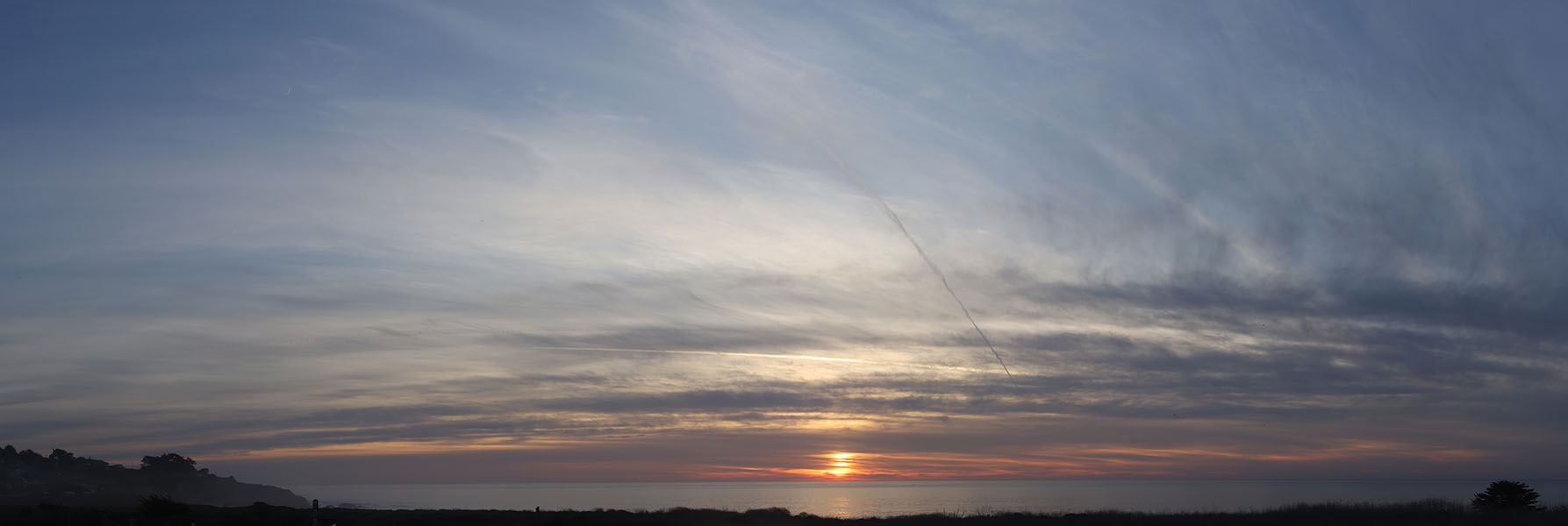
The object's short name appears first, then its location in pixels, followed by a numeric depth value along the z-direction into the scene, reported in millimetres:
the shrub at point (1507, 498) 53250
